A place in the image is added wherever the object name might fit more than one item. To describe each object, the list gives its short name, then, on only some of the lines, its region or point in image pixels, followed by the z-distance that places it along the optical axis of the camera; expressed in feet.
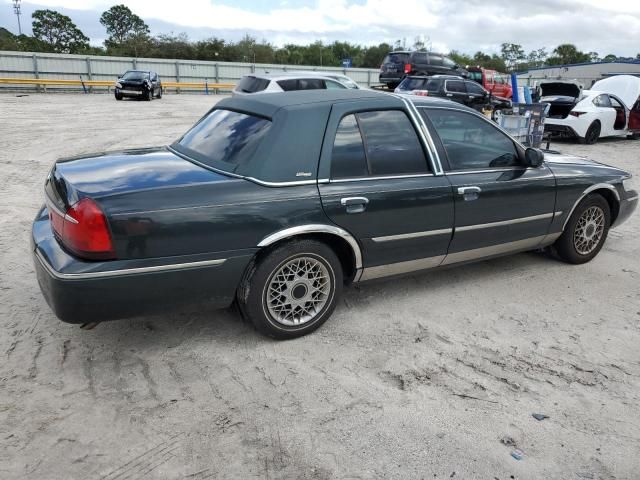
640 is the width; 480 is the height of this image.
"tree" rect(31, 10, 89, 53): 236.63
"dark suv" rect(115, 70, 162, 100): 81.84
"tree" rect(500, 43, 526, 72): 348.38
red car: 80.79
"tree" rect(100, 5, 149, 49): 296.65
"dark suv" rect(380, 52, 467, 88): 79.15
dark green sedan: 9.86
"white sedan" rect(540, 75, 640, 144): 46.88
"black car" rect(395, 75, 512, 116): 56.49
